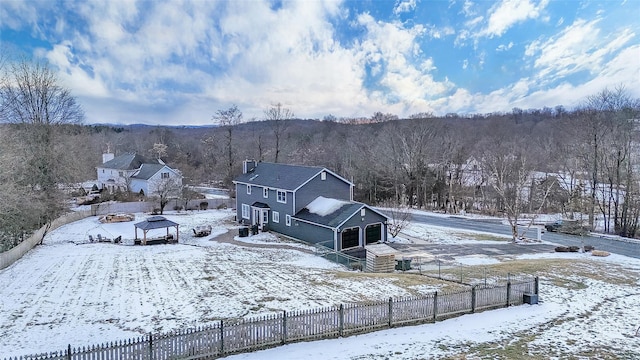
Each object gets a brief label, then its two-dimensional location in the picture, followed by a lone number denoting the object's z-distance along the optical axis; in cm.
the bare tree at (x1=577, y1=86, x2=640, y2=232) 3834
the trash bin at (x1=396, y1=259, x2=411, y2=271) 2278
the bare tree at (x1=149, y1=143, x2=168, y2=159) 7880
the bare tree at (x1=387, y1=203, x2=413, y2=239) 3206
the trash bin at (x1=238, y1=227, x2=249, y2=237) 3197
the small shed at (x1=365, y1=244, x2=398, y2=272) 2211
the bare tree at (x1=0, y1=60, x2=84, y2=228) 3216
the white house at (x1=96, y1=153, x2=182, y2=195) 5049
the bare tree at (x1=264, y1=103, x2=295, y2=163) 5809
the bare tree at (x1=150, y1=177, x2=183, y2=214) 4222
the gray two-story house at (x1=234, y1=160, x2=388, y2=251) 2800
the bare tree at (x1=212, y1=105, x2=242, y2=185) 5878
